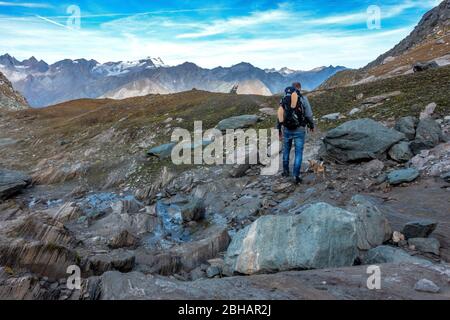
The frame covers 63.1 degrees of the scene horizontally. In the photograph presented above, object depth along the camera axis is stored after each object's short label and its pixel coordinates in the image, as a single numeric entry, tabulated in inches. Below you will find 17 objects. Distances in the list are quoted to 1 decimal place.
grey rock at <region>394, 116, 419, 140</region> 556.7
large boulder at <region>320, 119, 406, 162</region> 535.5
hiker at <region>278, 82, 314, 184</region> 486.6
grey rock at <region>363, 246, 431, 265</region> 286.5
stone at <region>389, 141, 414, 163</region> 516.4
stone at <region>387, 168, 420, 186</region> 466.6
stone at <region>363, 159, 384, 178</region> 507.2
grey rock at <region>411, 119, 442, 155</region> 519.2
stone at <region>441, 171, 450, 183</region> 446.0
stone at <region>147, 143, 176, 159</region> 819.4
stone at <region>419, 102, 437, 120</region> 630.5
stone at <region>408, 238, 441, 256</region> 311.3
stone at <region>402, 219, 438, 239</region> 334.0
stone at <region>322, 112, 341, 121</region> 783.1
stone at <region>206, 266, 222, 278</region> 341.8
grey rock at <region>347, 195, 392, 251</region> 327.0
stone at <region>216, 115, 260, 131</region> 905.5
